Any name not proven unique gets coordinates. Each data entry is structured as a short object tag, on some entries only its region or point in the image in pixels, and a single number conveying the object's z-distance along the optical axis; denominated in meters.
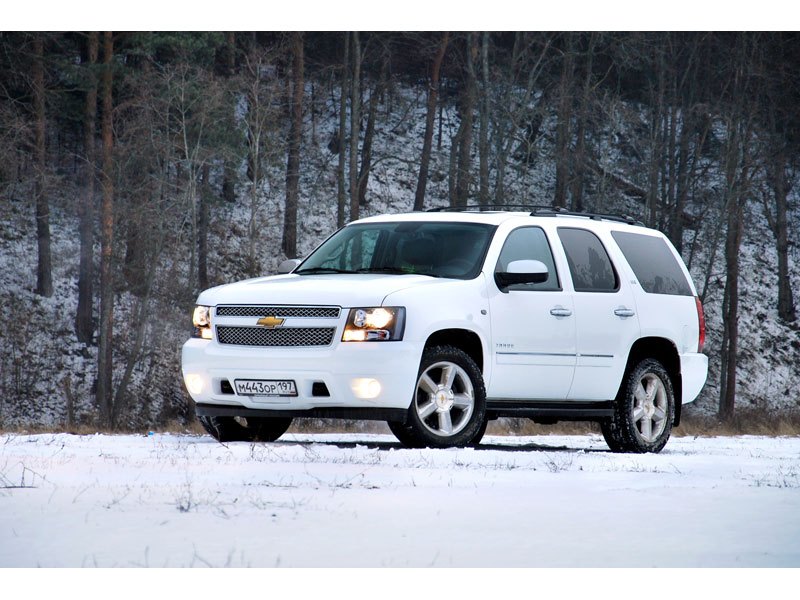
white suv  19.01
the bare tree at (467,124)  73.39
